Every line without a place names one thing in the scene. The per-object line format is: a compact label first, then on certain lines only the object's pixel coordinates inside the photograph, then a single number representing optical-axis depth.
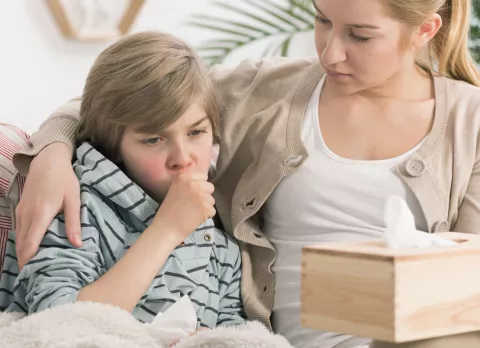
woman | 1.88
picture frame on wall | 2.99
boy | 1.80
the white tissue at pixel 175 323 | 1.76
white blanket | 1.62
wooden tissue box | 1.51
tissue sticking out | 1.56
